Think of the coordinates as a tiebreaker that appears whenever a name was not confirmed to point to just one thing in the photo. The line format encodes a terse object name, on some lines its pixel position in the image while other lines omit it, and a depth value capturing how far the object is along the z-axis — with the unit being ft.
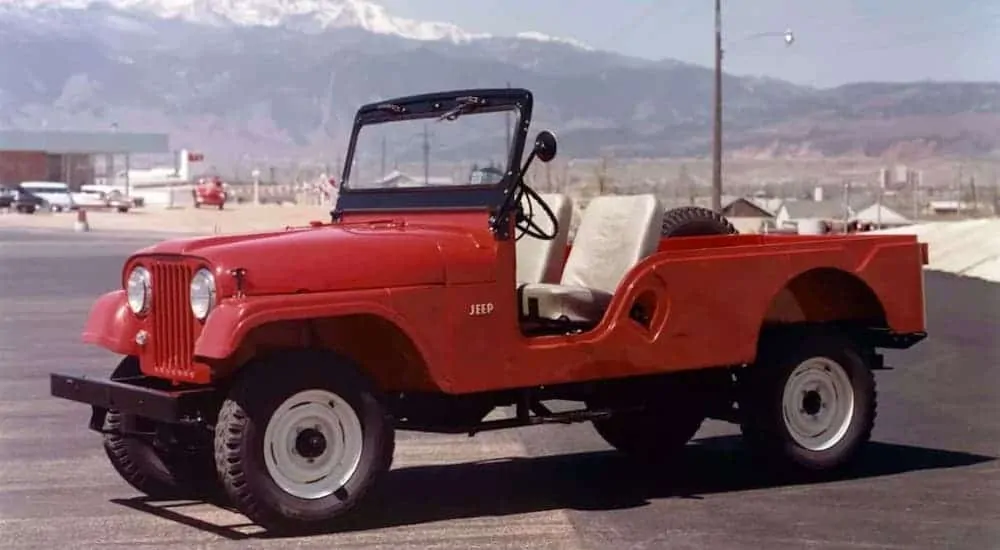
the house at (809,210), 183.85
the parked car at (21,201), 292.47
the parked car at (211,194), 282.36
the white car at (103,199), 296.65
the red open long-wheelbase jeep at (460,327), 26.66
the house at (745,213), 138.21
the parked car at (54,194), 303.27
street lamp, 128.34
